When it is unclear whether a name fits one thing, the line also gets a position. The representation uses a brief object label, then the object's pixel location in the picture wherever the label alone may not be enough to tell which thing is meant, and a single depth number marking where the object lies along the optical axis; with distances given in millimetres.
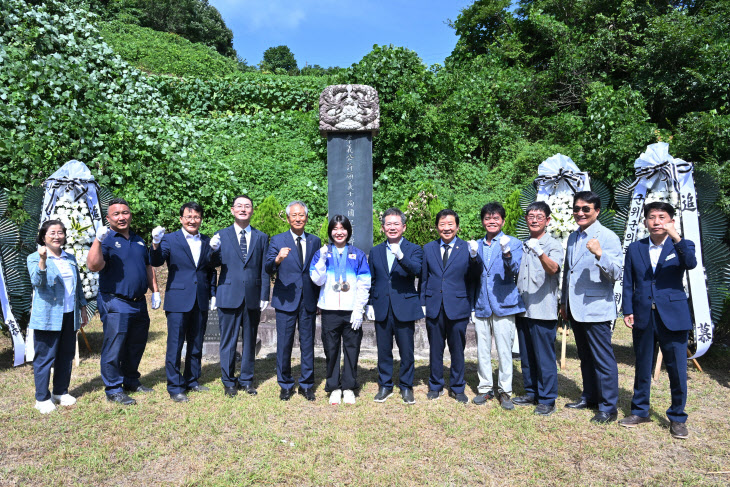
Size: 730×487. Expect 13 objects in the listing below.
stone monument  6191
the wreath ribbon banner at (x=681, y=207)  4887
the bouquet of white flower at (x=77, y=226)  5661
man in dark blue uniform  4344
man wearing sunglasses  4000
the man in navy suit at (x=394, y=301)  4398
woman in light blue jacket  4109
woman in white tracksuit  4355
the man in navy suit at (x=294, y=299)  4523
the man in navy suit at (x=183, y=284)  4473
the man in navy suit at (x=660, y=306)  3748
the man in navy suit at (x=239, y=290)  4555
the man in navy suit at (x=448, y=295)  4371
